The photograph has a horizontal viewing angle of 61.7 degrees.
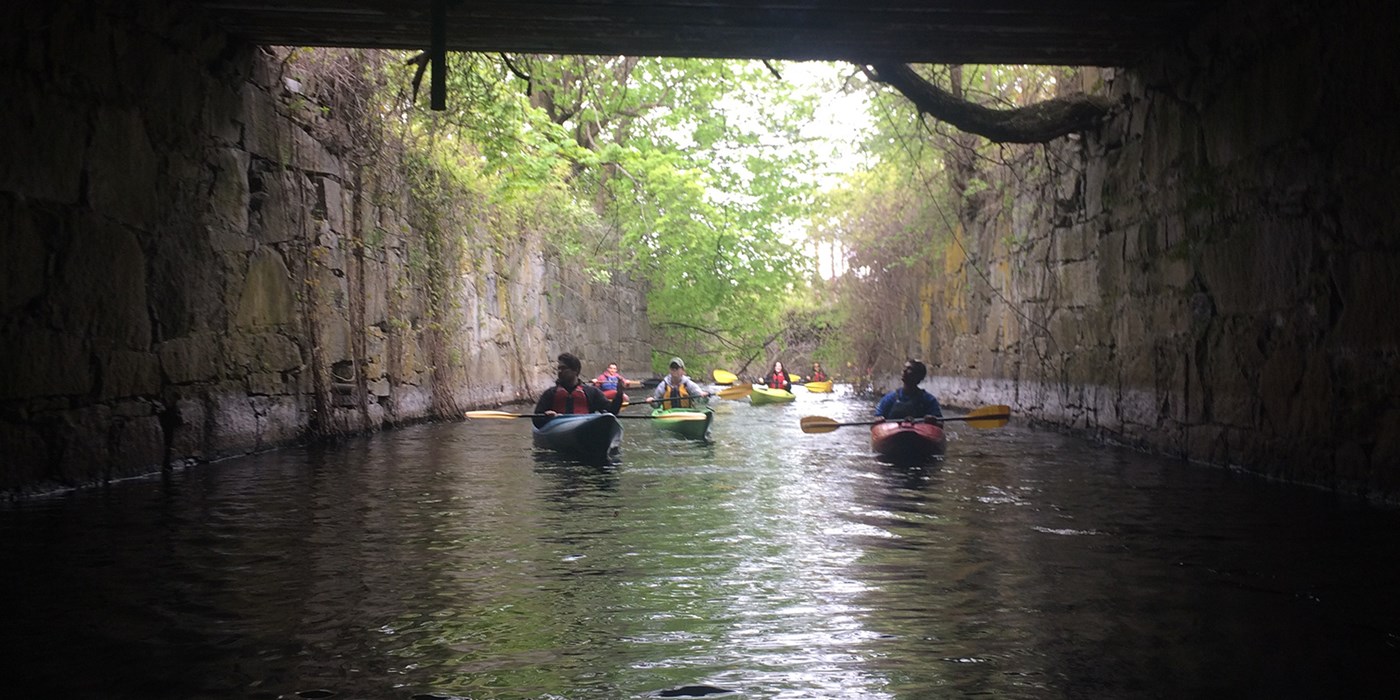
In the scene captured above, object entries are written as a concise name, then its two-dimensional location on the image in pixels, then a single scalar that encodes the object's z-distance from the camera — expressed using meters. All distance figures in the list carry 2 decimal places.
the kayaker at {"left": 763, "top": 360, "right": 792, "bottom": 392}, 24.02
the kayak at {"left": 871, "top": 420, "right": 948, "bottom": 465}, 10.09
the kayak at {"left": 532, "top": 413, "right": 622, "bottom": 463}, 10.26
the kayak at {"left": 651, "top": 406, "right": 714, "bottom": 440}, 12.88
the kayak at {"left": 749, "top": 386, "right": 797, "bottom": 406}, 21.55
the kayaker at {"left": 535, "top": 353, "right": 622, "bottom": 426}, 11.16
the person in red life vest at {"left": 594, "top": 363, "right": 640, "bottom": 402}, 17.65
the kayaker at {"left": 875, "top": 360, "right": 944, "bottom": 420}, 11.06
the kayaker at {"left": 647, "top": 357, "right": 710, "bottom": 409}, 15.32
